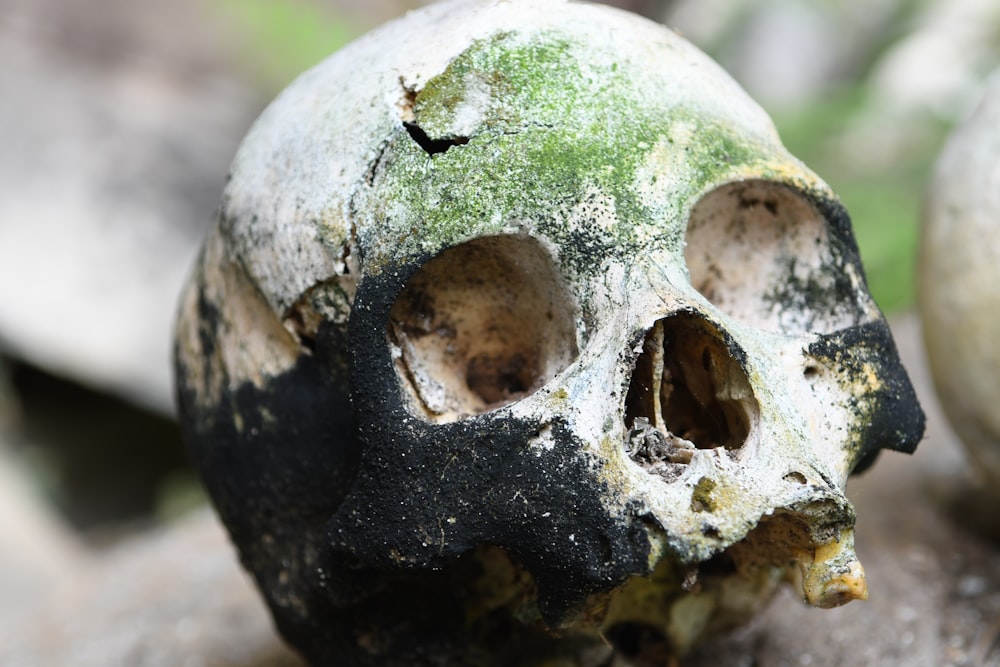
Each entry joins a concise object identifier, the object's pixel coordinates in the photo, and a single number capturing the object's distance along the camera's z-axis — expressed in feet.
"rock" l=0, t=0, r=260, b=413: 4.45
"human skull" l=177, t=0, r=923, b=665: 2.09
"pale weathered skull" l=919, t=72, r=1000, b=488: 2.38
